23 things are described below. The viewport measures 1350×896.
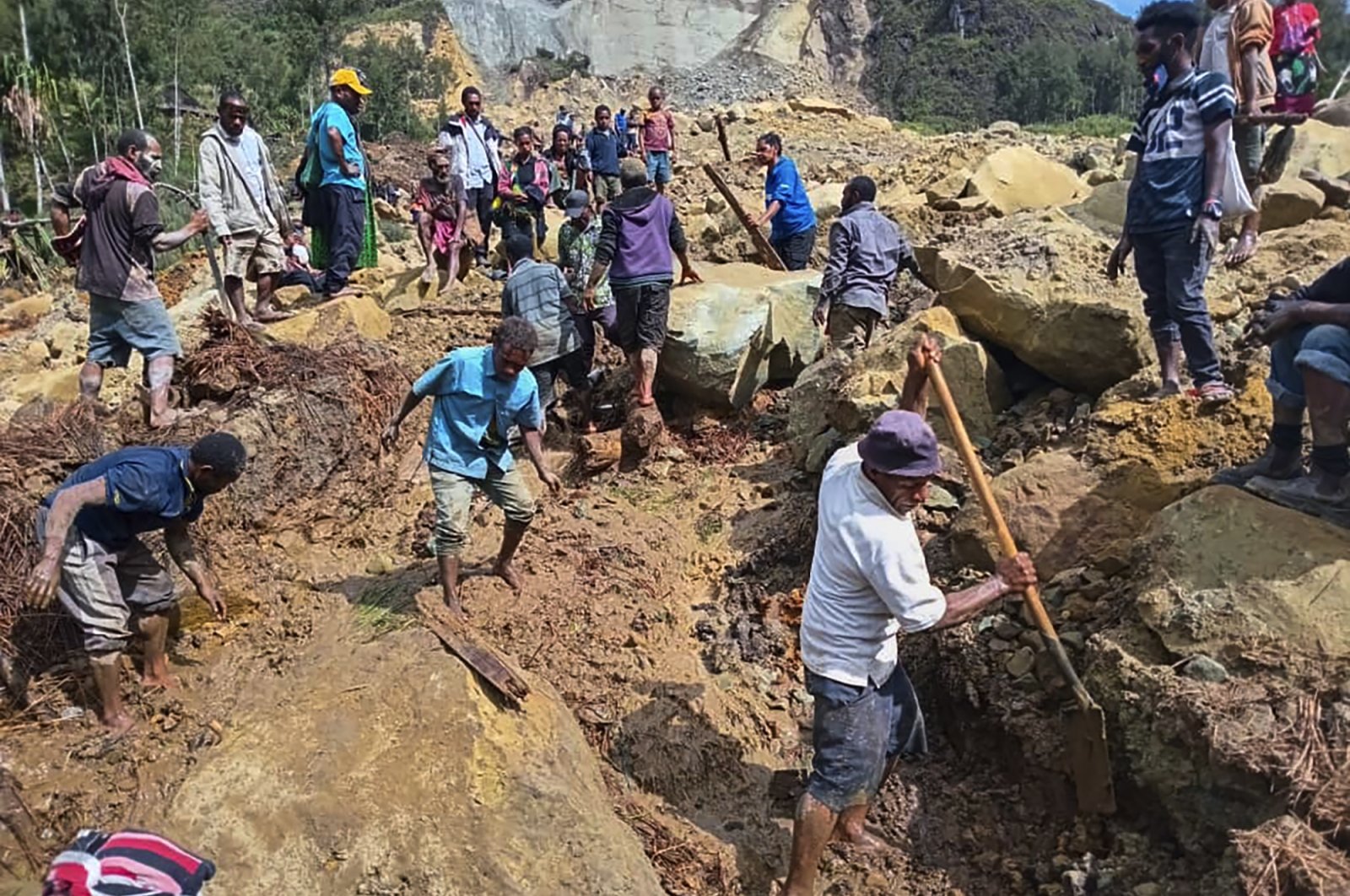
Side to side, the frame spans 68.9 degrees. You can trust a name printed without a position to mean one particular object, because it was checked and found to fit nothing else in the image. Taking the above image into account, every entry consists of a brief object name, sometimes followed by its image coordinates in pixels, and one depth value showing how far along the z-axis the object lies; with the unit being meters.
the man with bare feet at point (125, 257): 5.04
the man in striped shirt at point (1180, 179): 3.83
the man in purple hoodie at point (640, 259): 5.99
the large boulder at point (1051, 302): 4.83
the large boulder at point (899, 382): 5.26
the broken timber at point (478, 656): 3.75
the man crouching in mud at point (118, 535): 3.76
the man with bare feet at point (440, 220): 8.84
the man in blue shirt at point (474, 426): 4.43
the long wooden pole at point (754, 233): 7.96
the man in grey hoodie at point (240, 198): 6.23
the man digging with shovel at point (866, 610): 2.82
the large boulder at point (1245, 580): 2.99
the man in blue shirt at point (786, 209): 7.60
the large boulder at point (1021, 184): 9.27
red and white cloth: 1.94
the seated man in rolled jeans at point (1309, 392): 3.07
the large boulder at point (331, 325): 6.97
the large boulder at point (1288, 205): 6.02
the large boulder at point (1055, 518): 3.93
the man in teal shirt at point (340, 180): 6.60
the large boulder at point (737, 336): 6.46
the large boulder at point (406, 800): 3.09
